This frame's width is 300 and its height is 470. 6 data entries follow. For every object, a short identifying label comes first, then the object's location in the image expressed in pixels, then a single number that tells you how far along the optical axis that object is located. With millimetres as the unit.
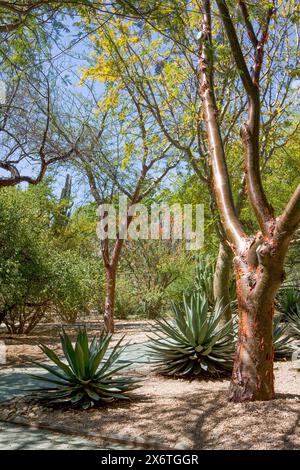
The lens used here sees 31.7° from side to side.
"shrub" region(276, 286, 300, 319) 14203
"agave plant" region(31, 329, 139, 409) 6327
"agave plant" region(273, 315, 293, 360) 9227
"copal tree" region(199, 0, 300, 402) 5625
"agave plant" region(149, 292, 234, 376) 8070
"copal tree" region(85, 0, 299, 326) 10508
